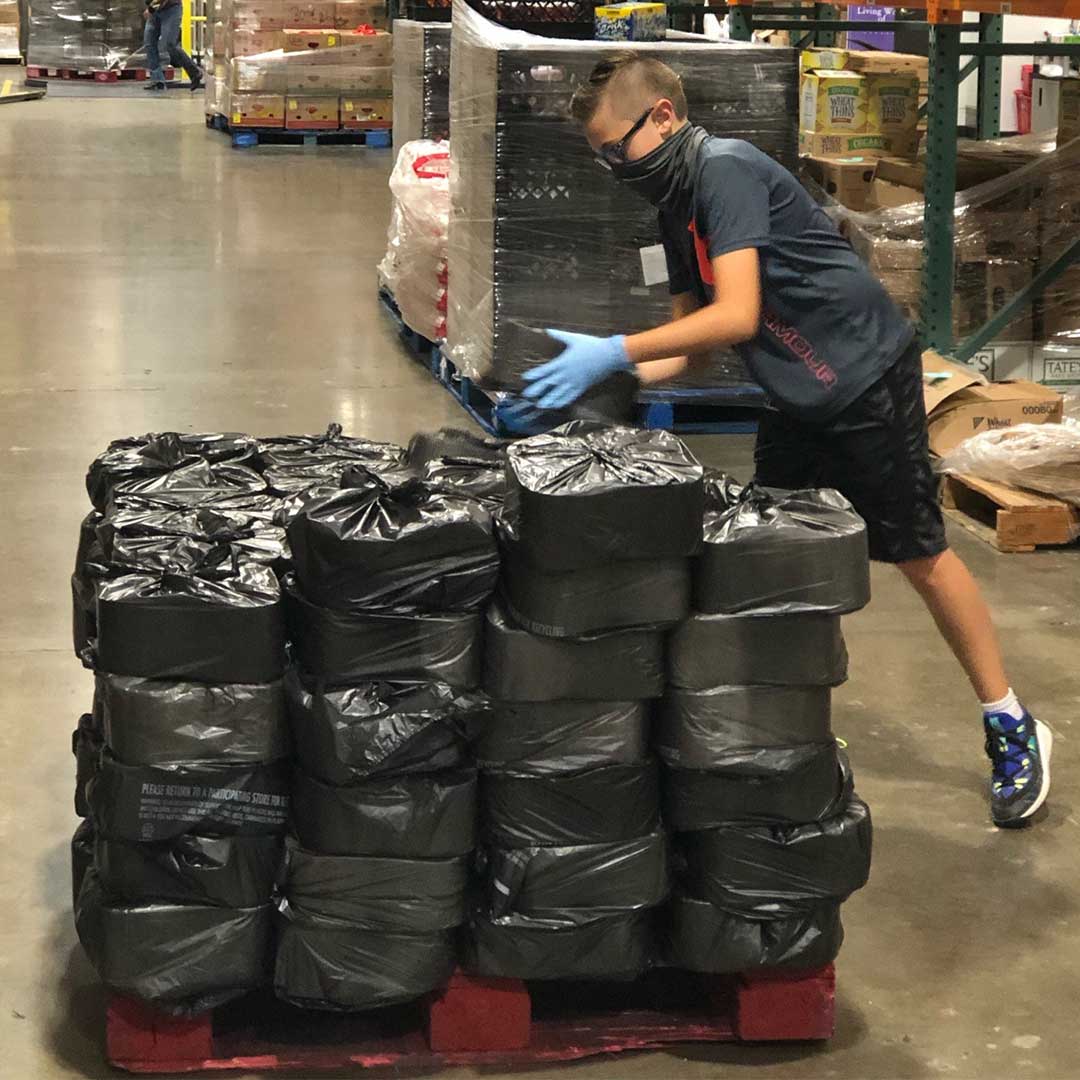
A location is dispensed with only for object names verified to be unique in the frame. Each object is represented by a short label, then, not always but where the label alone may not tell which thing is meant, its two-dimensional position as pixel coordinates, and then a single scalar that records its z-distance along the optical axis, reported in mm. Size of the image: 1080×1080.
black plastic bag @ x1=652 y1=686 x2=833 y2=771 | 2924
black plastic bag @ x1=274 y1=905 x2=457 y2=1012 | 2920
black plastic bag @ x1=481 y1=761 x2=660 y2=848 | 2920
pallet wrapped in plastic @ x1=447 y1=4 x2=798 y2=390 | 6648
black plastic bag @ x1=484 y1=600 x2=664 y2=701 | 2855
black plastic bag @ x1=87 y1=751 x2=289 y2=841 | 2816
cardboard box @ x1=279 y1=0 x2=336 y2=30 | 17562
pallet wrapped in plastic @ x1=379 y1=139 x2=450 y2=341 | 8086
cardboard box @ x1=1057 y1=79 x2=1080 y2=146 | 7902
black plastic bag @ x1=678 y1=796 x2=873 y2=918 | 2973
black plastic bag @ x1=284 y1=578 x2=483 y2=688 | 2807
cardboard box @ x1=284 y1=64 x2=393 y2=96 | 17812
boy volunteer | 3408
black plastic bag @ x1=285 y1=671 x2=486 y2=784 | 2791
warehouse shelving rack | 7000
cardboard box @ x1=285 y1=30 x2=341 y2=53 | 17250
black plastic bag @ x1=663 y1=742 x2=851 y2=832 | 2963
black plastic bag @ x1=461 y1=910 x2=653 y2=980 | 2939
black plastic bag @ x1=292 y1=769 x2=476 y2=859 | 2859
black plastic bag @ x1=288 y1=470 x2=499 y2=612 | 2777
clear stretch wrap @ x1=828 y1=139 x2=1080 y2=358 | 7535
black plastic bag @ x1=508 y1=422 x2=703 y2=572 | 2787
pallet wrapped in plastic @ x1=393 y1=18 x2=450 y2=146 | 8953
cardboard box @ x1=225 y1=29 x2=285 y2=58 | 17359
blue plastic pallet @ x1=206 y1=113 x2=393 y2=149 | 17625
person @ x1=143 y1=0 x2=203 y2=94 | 23328
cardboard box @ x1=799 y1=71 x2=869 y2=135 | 8648
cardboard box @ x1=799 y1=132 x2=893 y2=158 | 8734
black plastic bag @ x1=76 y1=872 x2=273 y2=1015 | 2875
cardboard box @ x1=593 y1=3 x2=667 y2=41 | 7797
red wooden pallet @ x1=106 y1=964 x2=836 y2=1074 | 2951
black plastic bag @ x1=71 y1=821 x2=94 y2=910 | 3162
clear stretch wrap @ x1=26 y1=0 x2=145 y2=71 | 24609
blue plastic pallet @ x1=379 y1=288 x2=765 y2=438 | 7125
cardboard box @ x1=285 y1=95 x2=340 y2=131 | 17844
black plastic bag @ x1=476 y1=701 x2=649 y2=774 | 2896
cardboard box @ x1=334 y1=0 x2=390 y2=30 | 18016
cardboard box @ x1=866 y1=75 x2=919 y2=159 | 8789
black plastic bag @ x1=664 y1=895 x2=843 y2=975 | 2980
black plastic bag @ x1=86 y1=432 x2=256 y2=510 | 3502
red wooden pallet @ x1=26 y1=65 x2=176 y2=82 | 25062
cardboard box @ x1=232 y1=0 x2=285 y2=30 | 17109
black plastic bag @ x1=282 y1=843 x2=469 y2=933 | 2895
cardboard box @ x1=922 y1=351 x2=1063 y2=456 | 6555
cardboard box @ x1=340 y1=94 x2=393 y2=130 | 18016
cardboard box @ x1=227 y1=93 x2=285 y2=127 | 17547
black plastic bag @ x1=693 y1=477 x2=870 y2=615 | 2887
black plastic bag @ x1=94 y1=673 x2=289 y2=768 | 2789
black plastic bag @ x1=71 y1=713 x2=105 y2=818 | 3270
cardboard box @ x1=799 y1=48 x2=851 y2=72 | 9562
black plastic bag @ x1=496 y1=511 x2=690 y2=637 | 2828
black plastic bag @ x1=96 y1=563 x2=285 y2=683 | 2777
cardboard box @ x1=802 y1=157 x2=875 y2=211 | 8391
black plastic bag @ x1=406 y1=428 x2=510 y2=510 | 3171
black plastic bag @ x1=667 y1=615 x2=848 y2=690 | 2912
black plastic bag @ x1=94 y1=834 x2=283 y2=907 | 2865
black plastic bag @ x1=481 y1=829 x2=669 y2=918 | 2934
